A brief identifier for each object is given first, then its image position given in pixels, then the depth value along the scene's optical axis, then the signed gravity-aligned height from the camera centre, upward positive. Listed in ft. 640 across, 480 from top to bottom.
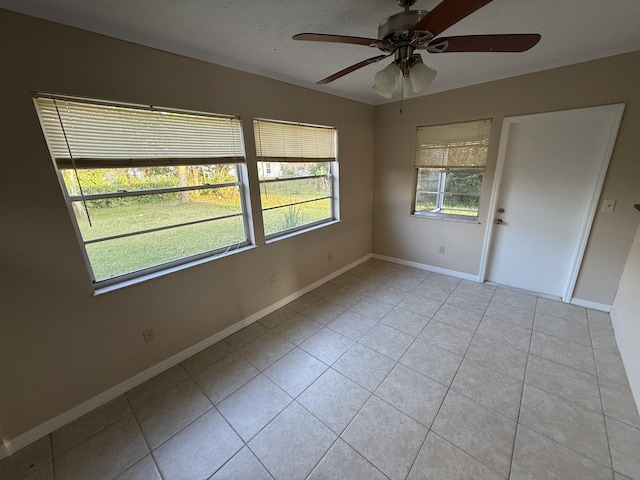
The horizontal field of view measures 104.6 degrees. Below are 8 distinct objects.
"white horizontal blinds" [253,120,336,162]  7.92 +1.02
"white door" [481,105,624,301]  7.74 -1.01
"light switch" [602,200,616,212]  7.64 -1.32
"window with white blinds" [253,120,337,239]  8.18 -0.11
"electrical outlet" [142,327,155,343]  6.17 -3.85
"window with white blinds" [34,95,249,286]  4.98 -0.11
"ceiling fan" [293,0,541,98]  3.43 +1.87
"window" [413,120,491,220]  9.71 -0.06
